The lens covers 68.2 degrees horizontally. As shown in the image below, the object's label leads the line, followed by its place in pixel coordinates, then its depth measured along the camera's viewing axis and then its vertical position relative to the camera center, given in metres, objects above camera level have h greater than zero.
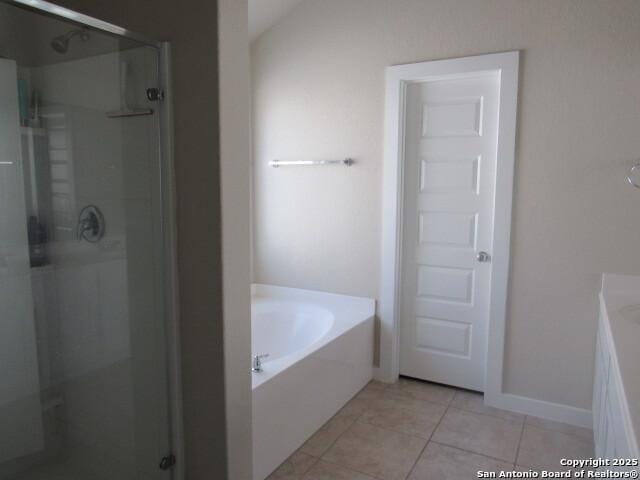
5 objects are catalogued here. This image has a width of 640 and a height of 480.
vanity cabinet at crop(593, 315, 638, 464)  1.16 -0.72
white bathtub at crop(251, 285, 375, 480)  2.15 -1.00
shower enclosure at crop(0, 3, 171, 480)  1.64 -0.29
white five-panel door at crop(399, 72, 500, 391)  2.83 -0.26
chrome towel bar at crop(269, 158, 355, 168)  3.13 +0.14
